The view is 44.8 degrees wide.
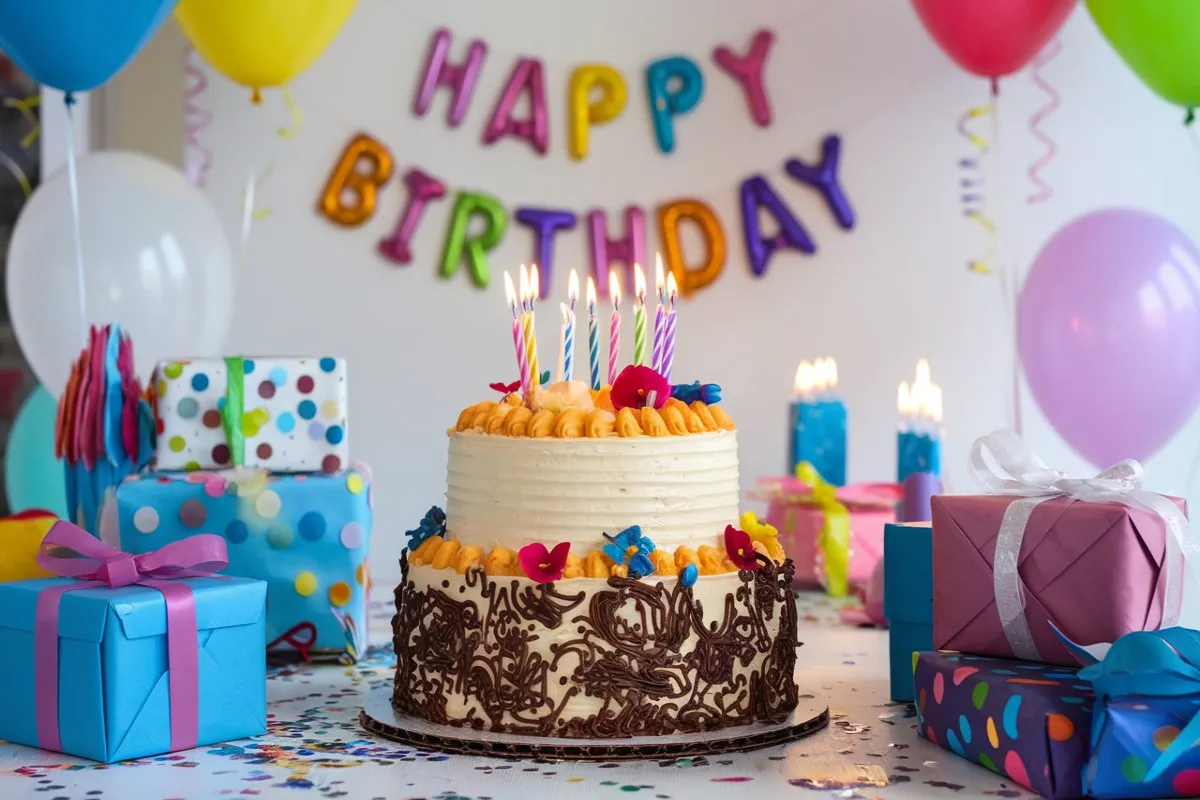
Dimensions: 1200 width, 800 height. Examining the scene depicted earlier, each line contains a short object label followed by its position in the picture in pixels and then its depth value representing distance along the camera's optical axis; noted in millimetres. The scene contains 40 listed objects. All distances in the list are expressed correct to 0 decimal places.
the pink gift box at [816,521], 3947
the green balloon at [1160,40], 3533
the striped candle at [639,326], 2539
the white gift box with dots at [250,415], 3229
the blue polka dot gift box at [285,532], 3133
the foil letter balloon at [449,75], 4609
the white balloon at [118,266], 3779
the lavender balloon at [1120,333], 3627
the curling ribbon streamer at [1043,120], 4648
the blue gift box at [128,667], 2342
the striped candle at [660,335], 2621
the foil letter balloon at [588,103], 4637
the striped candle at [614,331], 2676
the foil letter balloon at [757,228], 4656
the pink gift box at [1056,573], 2246
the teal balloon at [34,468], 4258
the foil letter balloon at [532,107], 4617
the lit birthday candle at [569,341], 2670
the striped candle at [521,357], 2619
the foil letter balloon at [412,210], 4617
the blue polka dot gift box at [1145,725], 1993
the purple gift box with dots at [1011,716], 2059
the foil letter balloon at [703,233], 4656
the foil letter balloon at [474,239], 4617
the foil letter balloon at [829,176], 4645
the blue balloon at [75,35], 3283
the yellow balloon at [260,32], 3768
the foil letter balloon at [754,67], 4637
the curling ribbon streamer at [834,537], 3930
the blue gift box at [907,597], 2770
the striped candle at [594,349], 2714
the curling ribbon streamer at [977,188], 4664
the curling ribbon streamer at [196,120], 4602
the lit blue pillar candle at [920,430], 3635
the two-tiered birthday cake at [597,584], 2387
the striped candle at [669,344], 2656
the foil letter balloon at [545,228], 4617
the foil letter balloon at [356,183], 4617
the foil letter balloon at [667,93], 4641
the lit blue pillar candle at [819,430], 4176
